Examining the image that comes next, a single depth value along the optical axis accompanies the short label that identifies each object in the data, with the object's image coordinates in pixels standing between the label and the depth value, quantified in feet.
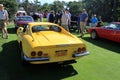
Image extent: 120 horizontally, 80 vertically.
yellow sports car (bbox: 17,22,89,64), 9.21
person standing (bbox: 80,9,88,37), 21.21
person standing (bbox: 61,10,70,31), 20.69
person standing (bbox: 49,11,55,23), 27.38
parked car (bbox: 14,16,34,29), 24.19
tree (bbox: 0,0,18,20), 42.48
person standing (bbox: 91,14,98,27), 25.05
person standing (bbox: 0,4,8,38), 17.94
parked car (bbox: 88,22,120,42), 17.28
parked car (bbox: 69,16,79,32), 27.26
